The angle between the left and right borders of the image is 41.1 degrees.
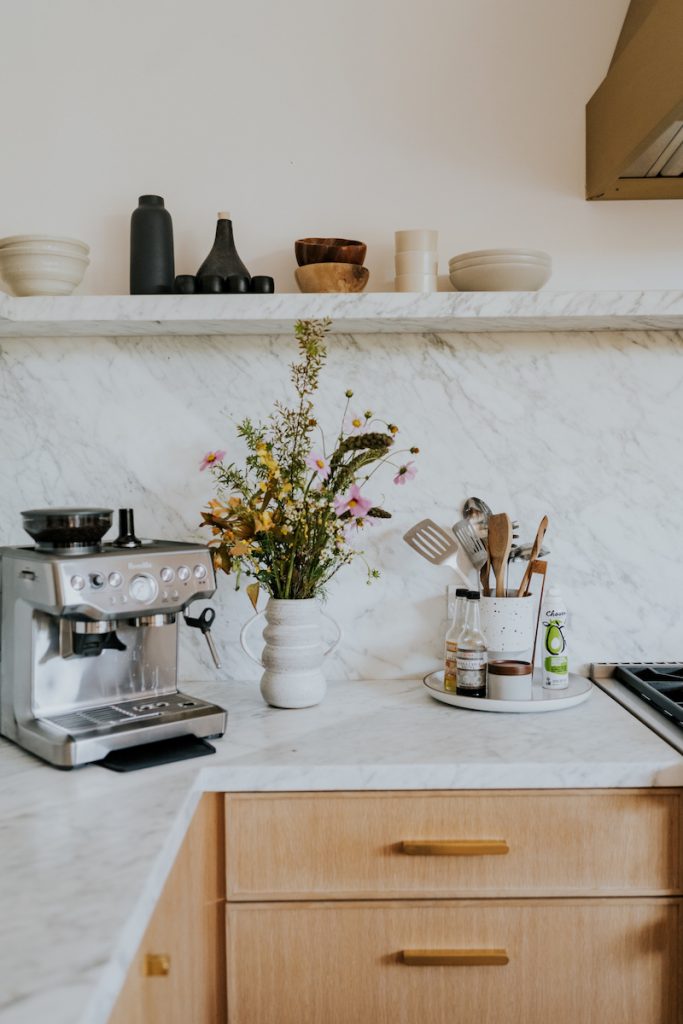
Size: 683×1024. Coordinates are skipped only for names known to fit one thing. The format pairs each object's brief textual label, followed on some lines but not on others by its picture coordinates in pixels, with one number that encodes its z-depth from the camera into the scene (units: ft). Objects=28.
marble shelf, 5.81
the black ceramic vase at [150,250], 6.11
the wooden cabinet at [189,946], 3.47
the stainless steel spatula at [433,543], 6.27
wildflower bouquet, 5.54
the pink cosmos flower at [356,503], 5.55
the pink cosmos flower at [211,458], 5.77
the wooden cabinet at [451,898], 4.83
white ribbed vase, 5.68
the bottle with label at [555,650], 5.93
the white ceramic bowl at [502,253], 5.85
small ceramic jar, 5.67
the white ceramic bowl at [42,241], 5.82
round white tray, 5.62
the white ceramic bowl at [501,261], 5.86
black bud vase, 6.05
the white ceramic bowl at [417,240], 6.07
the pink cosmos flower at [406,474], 5.80
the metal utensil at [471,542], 6.33
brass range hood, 4.80
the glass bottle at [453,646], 5.90
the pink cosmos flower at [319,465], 5.44
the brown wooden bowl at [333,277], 5.97
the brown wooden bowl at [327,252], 6.03
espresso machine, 4.71
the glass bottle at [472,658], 5.80
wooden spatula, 6.05
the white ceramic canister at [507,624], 5.90
